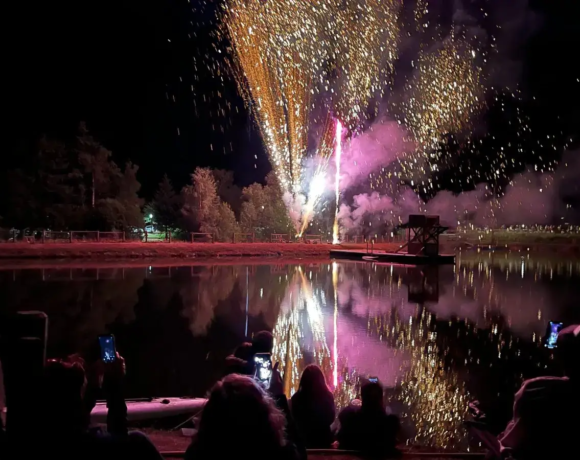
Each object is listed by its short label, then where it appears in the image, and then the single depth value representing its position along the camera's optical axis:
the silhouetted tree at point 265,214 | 46.53
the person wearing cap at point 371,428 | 4.11
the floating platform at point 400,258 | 33.97
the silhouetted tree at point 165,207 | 50.94
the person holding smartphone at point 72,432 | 2.20
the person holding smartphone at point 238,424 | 2.03
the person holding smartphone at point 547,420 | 2.60
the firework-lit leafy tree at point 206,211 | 44.24
